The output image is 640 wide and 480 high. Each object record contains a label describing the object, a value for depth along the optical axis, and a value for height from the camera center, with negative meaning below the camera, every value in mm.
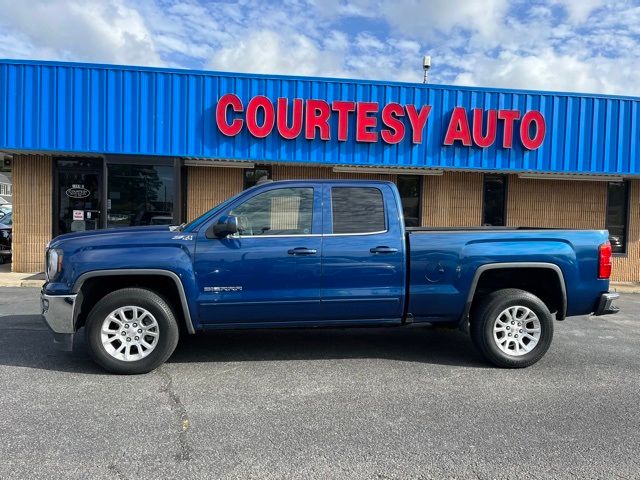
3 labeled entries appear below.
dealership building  10461 +1734
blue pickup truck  4840 -523
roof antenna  16406 +5062
